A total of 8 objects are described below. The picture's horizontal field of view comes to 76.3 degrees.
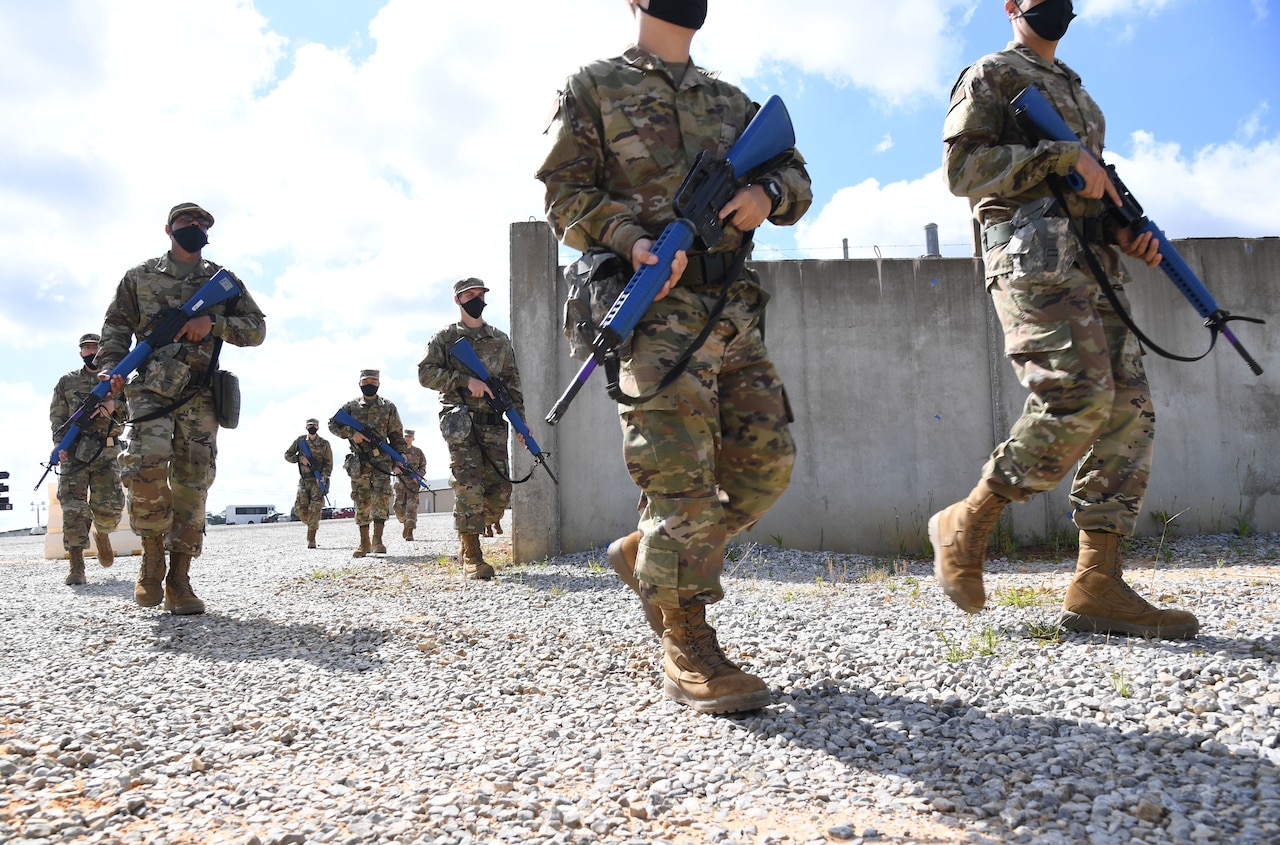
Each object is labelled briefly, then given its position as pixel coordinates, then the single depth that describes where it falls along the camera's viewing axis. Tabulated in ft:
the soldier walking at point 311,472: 38.99
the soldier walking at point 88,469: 23.84
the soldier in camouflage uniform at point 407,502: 37.58
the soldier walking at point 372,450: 32.78
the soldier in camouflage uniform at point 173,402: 14.16
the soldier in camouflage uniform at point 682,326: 7.40
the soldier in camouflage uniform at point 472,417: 20.44
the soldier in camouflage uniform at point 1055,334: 8.34
